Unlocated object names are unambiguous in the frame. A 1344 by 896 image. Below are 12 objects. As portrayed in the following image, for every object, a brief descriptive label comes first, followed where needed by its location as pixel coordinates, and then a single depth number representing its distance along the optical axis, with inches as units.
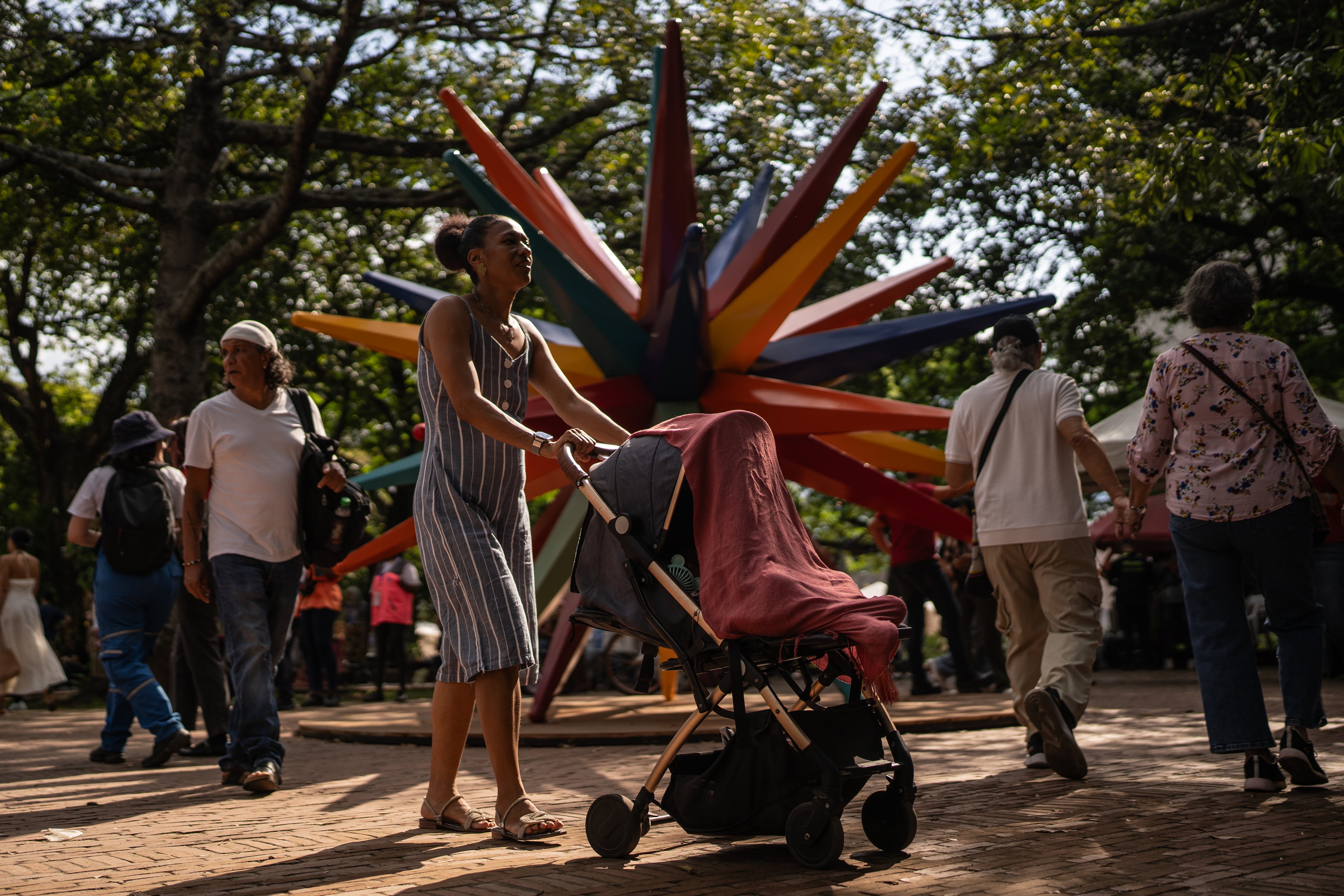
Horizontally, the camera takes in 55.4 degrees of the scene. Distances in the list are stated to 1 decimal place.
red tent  578.2
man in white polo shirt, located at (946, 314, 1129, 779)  224.7
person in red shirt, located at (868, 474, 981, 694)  451.2
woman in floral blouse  193.5
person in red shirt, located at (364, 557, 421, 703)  553.9
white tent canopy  486.9
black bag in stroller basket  147.5
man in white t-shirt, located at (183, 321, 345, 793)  223.5
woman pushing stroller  166.9
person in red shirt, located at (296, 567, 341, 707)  517.7
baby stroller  142.6
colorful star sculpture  307.9
